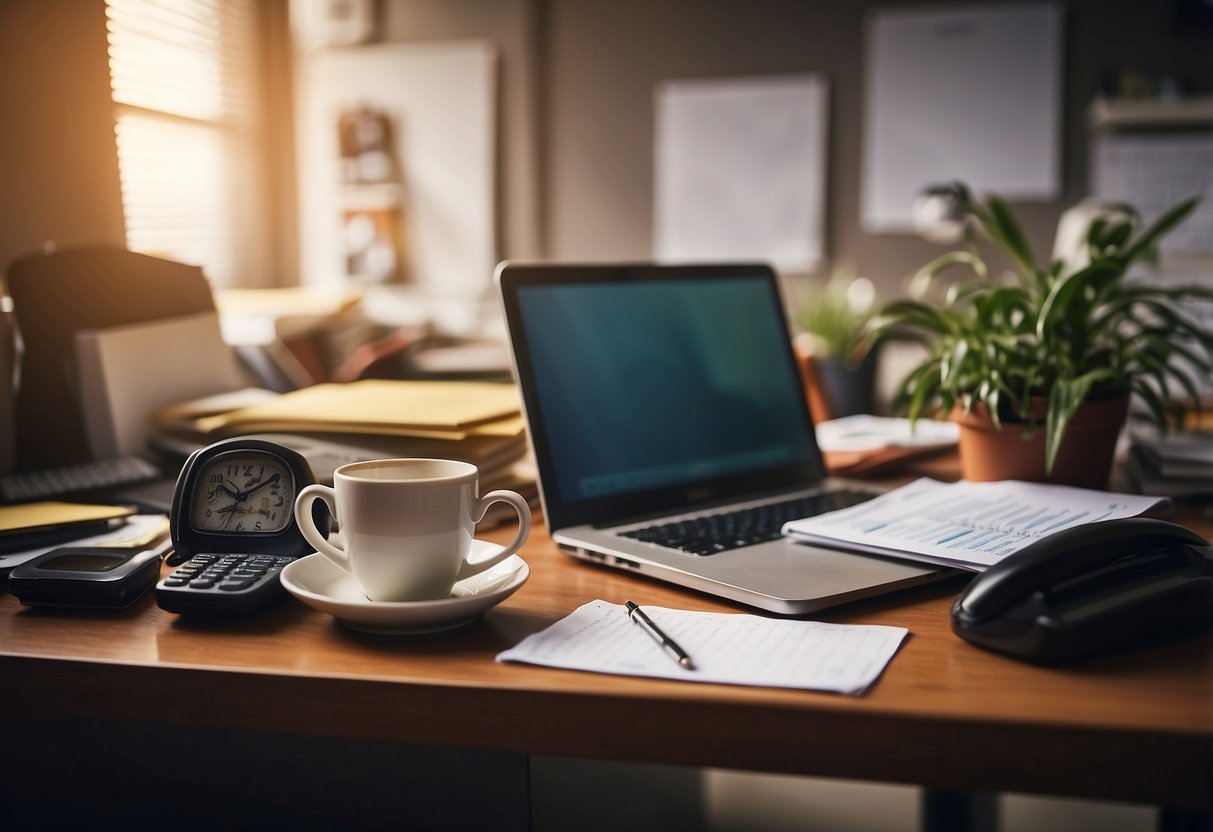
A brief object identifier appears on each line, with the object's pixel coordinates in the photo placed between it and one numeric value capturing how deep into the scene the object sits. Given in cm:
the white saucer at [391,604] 60
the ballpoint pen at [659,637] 57
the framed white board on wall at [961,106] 331
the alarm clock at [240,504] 74
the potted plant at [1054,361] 95
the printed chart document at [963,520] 74
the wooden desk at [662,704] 50
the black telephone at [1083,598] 57
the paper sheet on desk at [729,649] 55
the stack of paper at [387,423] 93
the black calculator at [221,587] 65
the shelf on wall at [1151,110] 307
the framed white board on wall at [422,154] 371
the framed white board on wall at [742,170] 354
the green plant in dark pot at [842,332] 279
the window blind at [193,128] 281
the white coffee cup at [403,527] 62
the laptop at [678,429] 76
